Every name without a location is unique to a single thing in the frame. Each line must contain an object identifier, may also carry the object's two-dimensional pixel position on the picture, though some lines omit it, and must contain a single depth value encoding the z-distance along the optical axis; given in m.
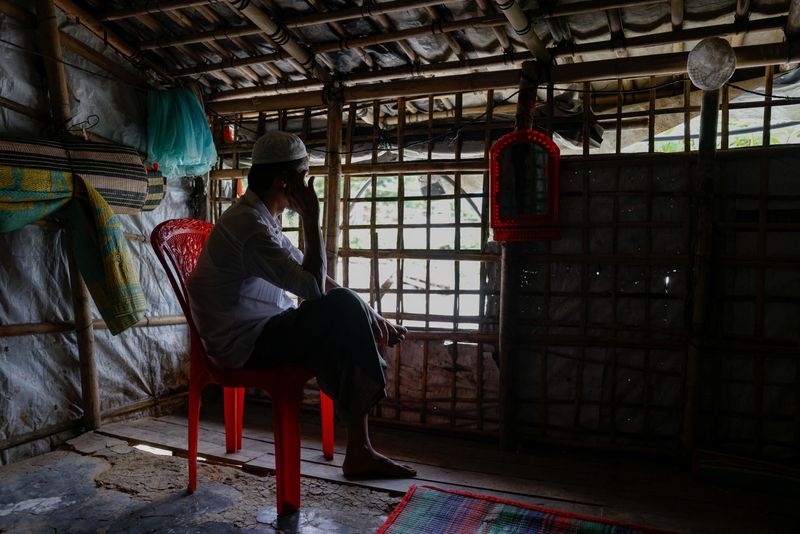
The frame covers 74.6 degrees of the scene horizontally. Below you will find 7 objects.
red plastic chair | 1.95
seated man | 1.92
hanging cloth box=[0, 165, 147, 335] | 2.59
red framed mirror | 2.86
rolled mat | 2.39
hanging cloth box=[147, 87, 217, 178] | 3.33
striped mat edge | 1.94
